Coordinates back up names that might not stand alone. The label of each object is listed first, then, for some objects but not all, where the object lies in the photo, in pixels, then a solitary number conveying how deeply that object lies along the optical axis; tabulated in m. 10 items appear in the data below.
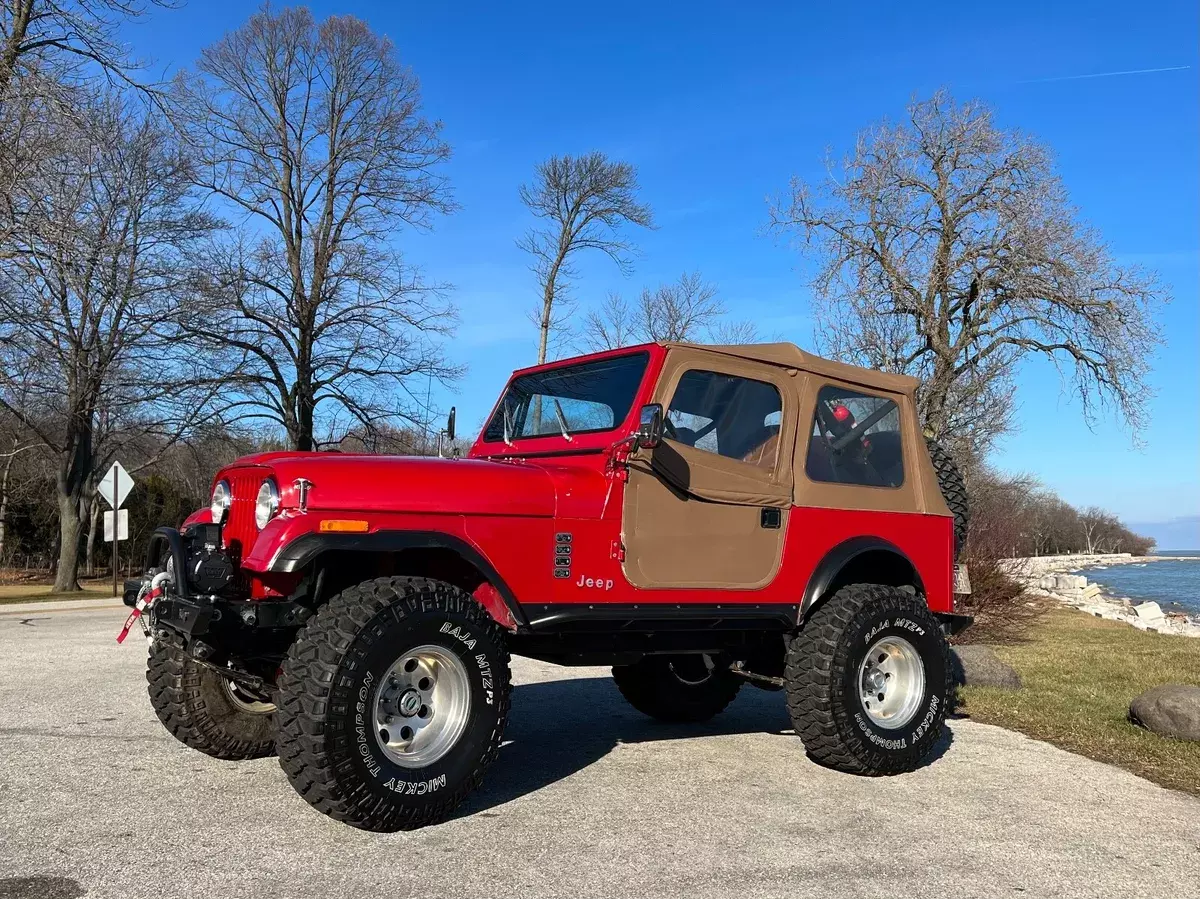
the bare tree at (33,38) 11.74
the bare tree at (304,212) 21.44
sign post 19.48
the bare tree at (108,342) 18.34
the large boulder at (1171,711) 6.39
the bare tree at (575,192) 28.98
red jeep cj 3.97
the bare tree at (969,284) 19.47
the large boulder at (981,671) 8.74
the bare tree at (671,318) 28.25
